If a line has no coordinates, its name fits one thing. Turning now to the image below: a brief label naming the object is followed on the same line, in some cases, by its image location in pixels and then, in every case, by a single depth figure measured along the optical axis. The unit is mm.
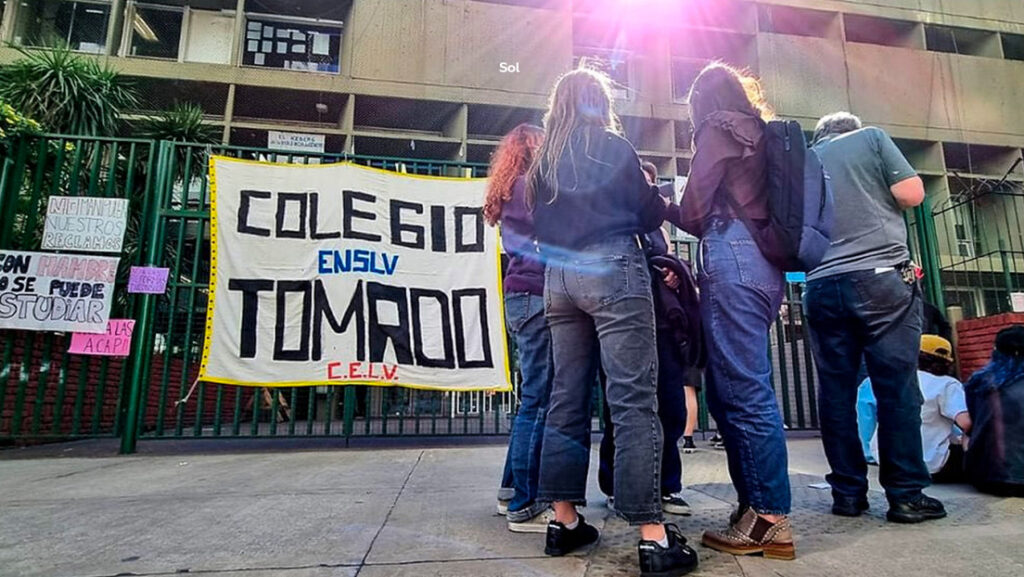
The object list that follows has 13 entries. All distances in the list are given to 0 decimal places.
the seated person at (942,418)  3105
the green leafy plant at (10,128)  4590
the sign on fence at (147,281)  4488
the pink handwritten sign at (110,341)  4402
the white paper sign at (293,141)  14247
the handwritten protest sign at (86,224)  4527
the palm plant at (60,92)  8273
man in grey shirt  2416
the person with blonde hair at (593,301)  1876
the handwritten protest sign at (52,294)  4379
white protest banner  4637
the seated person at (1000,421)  2723
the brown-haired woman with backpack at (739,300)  1925
